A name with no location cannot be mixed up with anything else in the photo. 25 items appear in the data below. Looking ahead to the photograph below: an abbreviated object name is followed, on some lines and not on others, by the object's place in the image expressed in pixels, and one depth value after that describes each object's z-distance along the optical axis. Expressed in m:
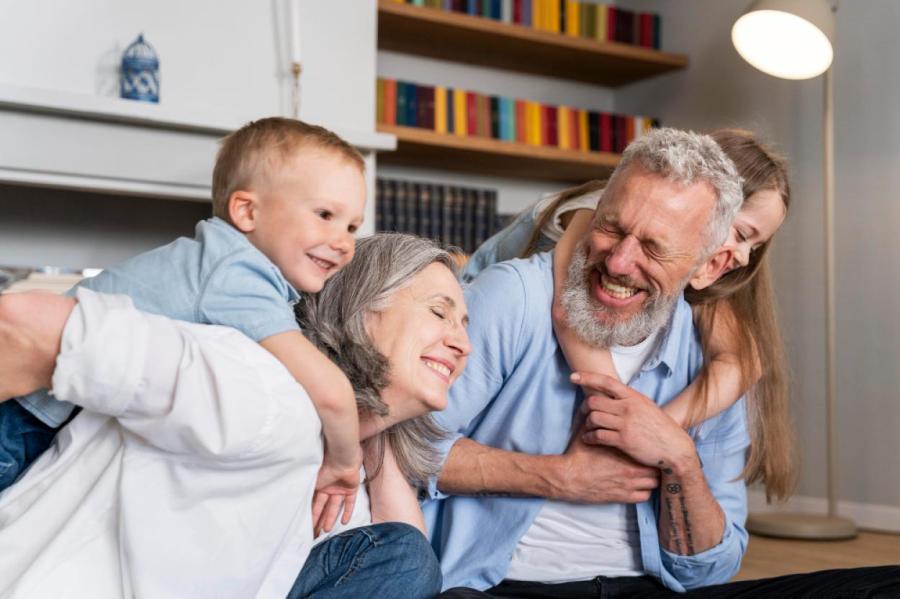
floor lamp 3.38
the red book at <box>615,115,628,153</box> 4.51
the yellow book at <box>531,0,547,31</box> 4.37
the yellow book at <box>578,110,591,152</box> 4.43
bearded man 1.55
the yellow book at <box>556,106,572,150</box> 4.39
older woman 0.88
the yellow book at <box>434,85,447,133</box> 4.09
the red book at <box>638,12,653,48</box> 4.63
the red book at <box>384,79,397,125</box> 3.97
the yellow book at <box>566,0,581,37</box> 4.43
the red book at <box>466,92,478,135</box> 4.18
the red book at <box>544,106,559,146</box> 4.38
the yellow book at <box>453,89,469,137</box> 4.14
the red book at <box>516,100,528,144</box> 4.30
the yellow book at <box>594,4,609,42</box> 4.50
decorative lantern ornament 3.00
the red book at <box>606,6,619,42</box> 4.52
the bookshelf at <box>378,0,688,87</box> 4.01
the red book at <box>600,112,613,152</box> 4.48
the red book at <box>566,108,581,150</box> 4.42
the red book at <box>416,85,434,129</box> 4.05
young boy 1.05
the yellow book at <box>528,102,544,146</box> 4.33
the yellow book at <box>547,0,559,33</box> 4.41
